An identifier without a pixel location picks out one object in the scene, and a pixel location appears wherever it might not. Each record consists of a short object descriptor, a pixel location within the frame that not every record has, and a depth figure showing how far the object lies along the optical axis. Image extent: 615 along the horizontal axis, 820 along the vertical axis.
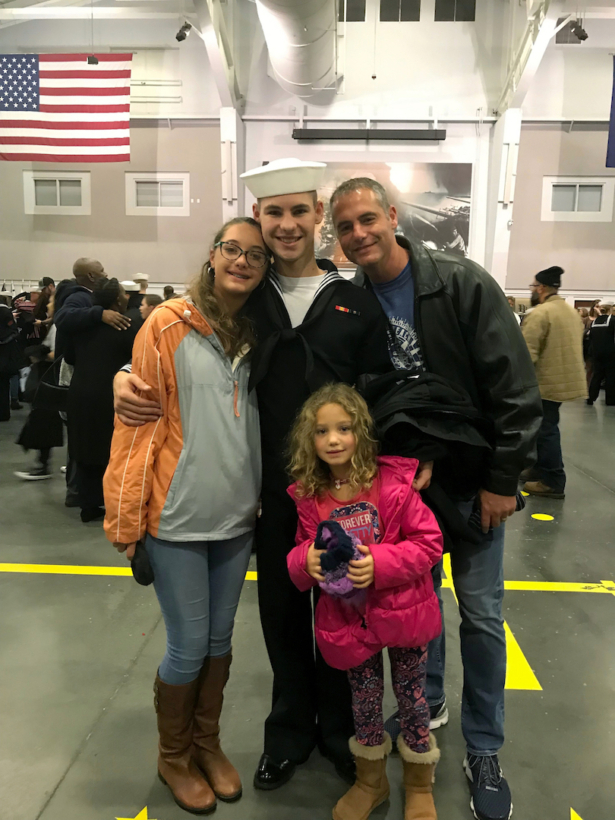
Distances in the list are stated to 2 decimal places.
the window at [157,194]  13.16
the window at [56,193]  13.55
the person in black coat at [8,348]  7.58
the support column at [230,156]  11.52
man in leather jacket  1.83
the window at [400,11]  11.89
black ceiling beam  11.67
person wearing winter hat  5.27
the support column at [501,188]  11.46
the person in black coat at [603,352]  9.80
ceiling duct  7.72
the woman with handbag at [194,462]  1.78
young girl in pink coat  1.71
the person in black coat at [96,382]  4.46
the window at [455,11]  11.93
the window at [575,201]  13.09
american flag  9.62
